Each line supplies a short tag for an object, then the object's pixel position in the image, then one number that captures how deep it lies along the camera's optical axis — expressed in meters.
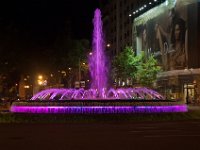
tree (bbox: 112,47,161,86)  49.02
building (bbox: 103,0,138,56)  77.03
